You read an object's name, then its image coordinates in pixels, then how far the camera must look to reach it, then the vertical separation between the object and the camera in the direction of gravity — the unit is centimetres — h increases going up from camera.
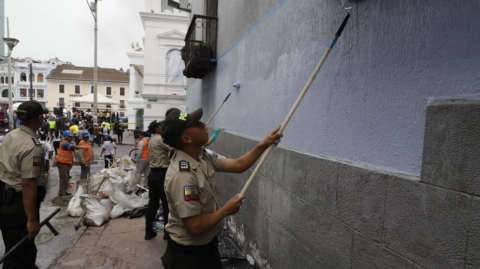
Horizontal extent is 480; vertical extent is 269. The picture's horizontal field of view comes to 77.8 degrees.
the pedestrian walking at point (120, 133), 2202 -184
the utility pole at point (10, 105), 1775 -9
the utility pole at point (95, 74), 2094 +230
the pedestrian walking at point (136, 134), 1791 -155
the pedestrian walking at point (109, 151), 1052 -153
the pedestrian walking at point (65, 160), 803 -144
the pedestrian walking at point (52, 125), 2225 -145
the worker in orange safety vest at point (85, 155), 866 -140
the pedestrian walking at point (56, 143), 1381 -173
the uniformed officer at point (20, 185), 311 -85
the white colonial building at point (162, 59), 2205 +379
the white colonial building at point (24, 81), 5647 +457
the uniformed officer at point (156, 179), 493 -115
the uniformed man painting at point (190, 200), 202 -62
